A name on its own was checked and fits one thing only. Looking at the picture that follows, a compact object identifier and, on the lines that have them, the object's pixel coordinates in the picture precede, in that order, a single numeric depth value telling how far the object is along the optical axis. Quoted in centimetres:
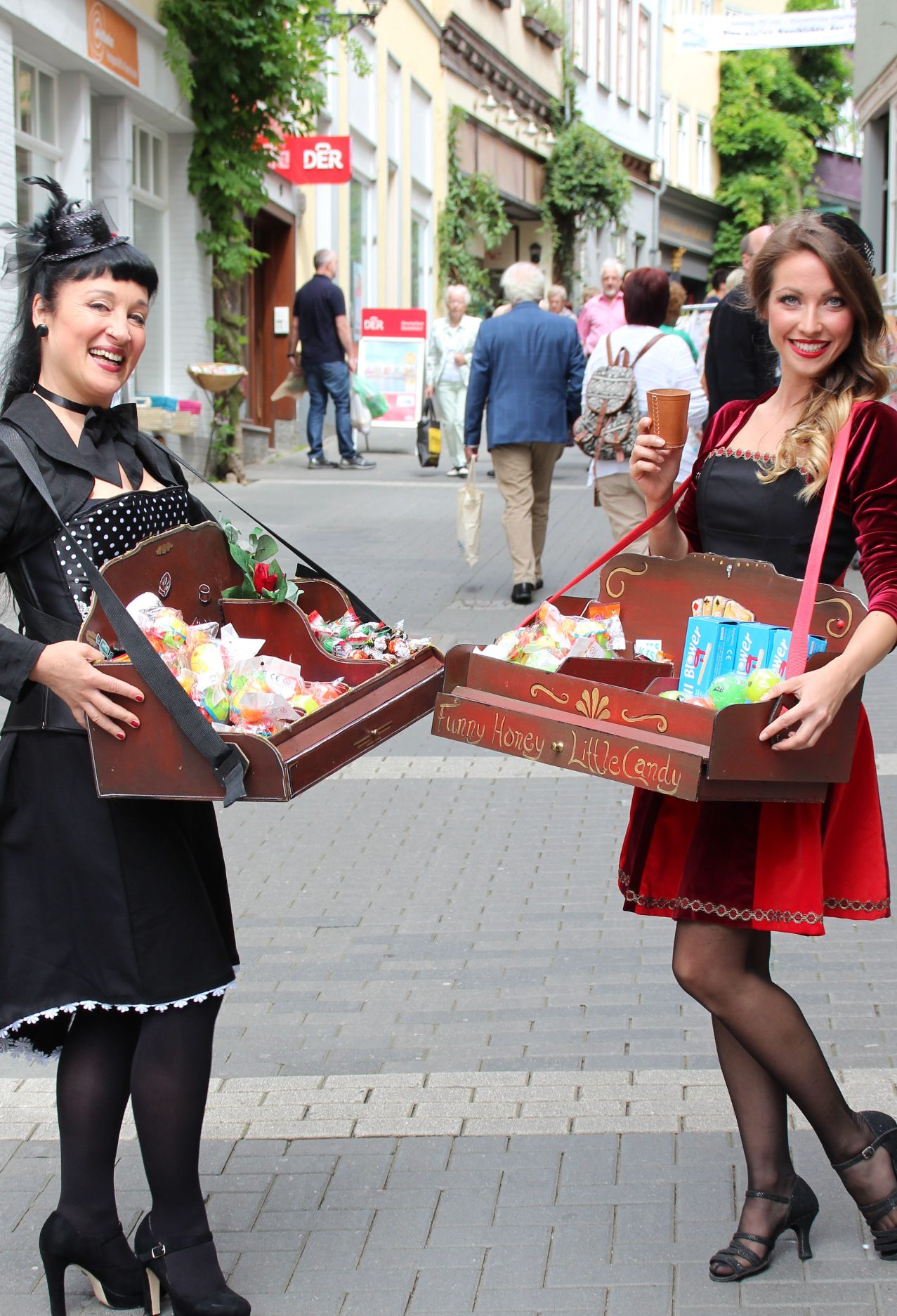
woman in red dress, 291
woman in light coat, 1666
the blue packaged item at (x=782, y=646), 281
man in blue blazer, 1002
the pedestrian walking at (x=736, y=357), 887
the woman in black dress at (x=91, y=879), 279
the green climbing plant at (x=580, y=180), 3262
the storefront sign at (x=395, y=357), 1998
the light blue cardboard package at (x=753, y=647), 284
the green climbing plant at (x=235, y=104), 1482
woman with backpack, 842
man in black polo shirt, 1734
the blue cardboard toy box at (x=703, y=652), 288
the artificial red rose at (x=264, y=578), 307
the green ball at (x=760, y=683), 268
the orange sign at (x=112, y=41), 1323
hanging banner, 2533
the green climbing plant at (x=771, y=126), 4456
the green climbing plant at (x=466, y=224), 2727
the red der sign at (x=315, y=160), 1791
